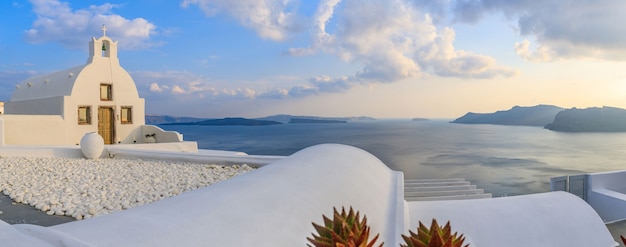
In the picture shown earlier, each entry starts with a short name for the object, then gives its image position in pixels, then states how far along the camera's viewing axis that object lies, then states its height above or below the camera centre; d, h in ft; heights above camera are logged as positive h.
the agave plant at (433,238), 4.83 -1.57
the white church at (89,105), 47.01 +1.87
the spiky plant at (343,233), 5.08 -1.59
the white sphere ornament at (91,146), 32.94 -2.34
